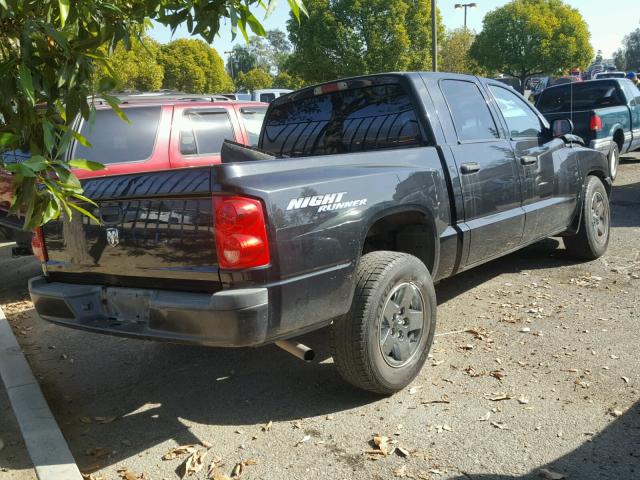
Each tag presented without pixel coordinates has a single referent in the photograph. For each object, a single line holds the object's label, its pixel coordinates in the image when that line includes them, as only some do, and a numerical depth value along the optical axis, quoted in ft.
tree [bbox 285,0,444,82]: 113.50
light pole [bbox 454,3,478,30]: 160.80
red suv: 18.90
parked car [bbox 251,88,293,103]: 74.79
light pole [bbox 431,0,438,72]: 66.73
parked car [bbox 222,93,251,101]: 77.83
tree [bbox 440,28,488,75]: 142.97
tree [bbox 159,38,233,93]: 172.30
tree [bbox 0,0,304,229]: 7.05
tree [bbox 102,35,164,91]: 106.42
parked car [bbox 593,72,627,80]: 66.01
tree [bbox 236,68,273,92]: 215.31
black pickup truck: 9.48
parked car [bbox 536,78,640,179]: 33.37
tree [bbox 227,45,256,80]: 349.66
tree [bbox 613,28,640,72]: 318.45
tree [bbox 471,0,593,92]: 128.67
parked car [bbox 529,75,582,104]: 123.91
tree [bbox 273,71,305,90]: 172.04
